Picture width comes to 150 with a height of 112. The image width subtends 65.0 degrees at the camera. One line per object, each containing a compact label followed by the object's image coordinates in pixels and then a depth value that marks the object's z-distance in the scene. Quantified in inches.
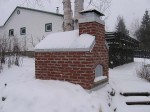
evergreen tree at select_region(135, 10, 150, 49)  819.8
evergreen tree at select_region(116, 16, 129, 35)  1277.9
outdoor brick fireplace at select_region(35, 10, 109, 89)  129.0
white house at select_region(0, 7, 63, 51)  422.4
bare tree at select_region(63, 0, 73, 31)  222.2
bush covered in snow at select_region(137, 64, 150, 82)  188.7
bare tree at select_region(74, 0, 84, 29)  233.1
